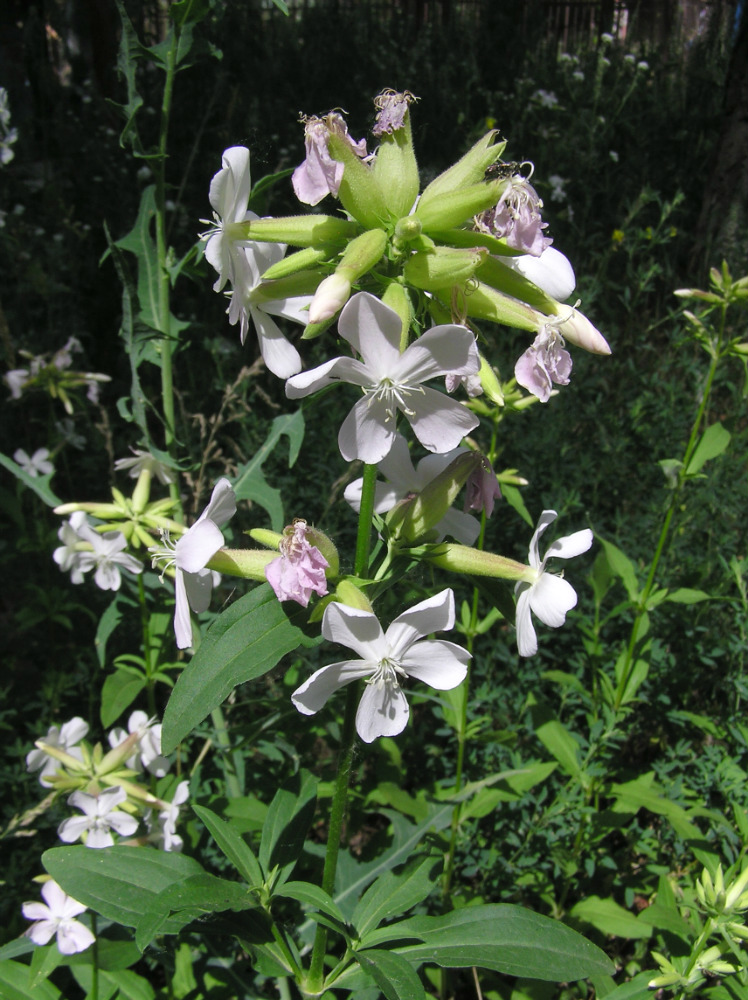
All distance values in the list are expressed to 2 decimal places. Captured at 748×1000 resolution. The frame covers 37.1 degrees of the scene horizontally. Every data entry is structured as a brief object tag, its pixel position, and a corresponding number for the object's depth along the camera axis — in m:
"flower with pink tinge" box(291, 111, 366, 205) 0.20
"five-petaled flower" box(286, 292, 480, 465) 0.18
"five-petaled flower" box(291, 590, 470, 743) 0.19
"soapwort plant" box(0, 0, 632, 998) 0.19
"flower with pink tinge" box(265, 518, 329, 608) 0.19
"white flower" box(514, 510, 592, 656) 0.20
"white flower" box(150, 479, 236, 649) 0.19
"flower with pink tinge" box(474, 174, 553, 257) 0.19
